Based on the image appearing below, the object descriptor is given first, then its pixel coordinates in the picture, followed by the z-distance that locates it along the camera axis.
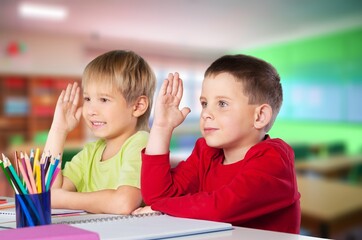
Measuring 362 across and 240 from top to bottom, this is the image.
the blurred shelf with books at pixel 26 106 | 7.82
